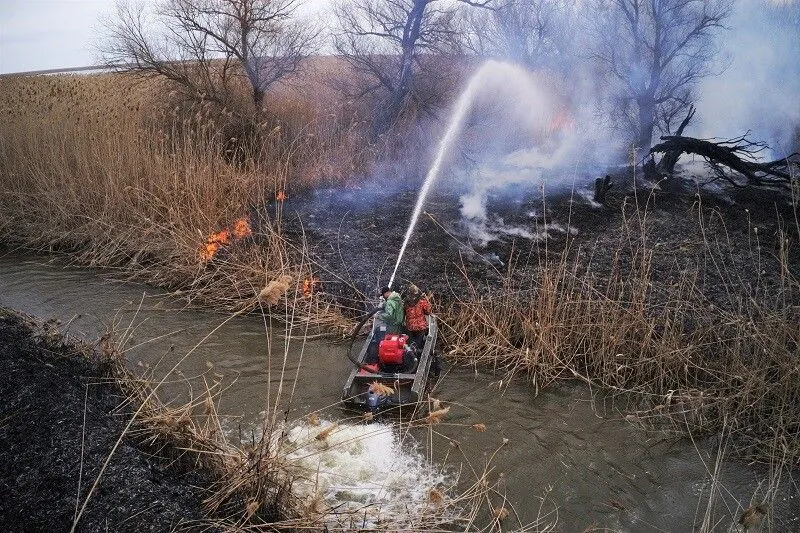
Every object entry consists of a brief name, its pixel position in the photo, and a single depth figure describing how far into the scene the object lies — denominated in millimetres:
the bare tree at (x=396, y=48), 12828
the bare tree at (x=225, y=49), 12469
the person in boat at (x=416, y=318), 6094
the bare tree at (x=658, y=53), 13102
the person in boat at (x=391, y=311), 5871
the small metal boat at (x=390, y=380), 5293
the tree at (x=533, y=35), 16781
